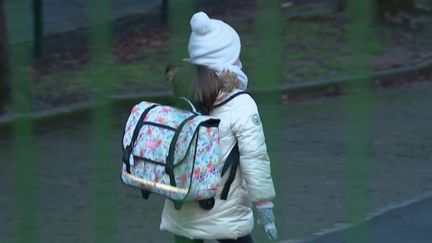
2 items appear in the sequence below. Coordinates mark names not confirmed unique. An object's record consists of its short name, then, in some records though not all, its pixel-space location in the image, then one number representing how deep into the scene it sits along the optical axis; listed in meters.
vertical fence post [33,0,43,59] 16.72
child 7.04
